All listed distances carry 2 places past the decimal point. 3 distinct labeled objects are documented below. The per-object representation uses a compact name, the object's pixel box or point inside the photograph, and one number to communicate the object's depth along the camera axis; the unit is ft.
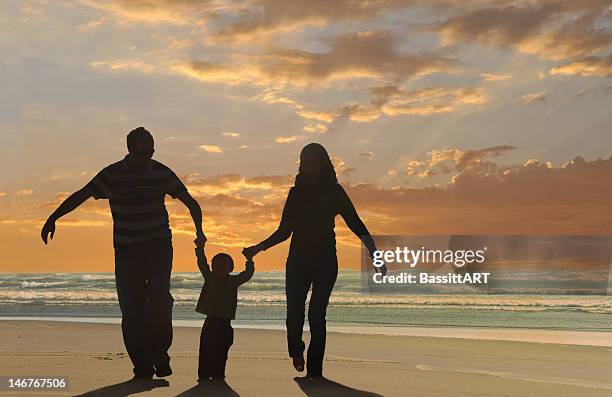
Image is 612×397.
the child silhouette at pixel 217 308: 24.26
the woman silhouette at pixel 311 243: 24.88
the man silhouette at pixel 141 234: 23.76
